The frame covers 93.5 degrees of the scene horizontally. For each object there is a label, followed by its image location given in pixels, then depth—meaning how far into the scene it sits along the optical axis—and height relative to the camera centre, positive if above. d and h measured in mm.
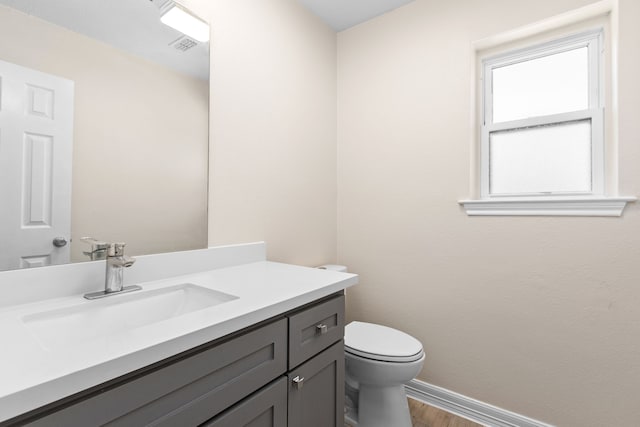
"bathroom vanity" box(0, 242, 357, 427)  508 -319
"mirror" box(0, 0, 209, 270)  891 +296
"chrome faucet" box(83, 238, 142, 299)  962 -178
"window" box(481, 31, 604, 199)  1516 +528
